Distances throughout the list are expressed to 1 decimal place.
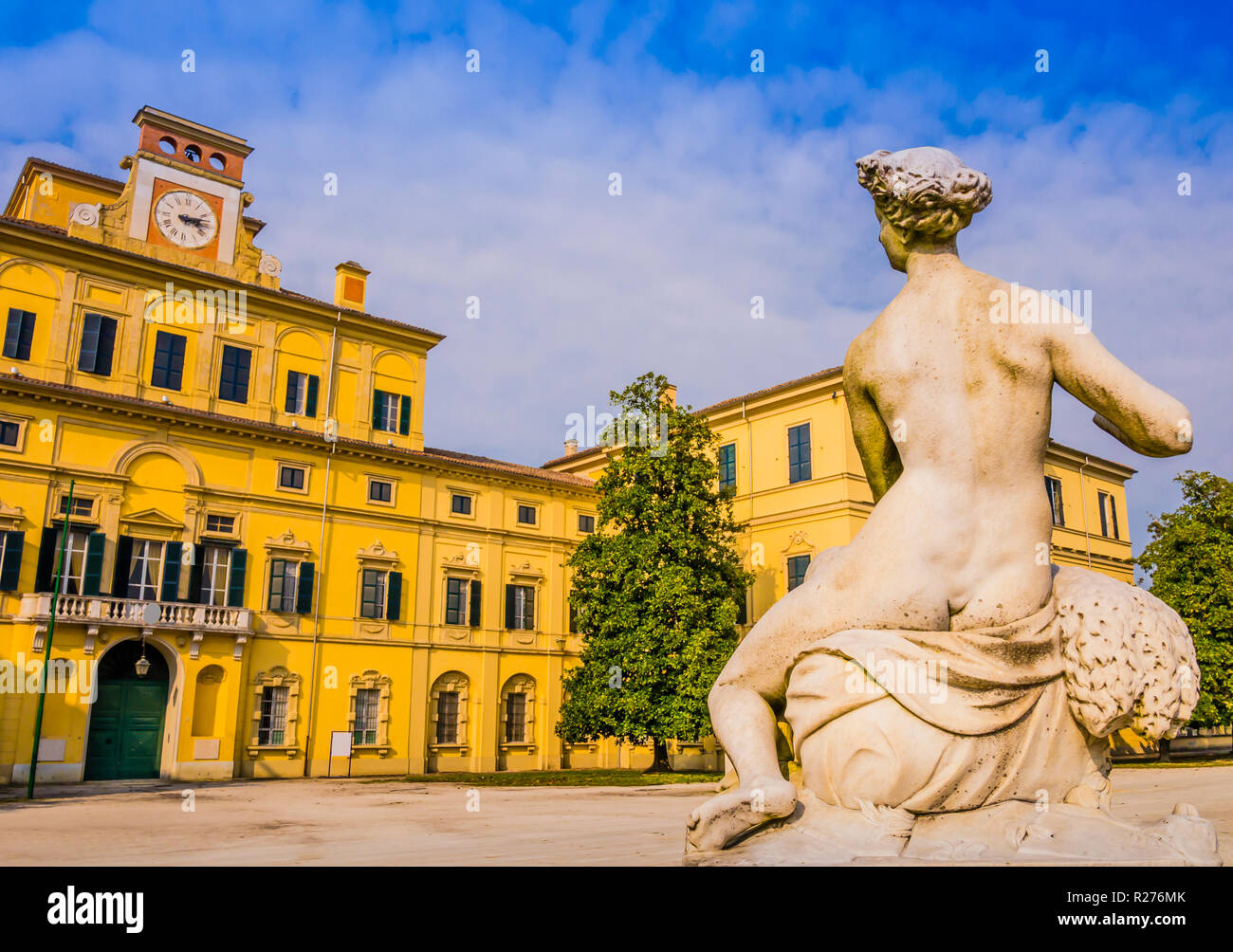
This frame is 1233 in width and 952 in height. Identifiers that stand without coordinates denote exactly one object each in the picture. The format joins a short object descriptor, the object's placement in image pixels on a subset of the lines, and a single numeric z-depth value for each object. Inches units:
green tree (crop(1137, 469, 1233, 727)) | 1195.3
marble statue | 95.9
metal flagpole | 740.0
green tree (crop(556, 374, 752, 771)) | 1005.2
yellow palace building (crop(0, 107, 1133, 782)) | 989.2
